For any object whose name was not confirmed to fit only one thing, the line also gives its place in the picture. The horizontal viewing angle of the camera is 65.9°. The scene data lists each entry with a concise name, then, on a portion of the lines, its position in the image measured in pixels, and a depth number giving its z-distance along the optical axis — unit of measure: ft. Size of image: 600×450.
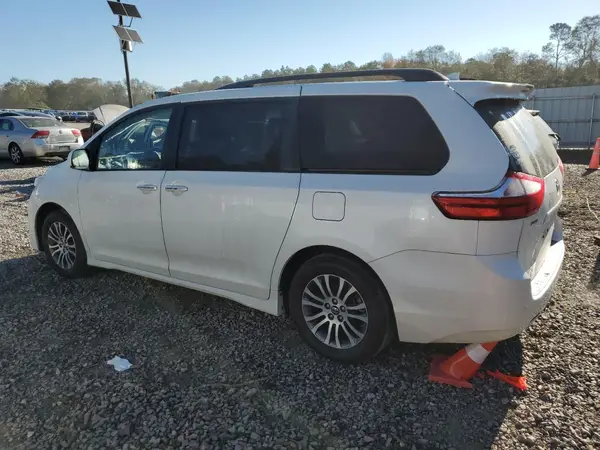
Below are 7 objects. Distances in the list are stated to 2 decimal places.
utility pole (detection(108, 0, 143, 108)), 39.93
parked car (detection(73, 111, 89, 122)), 188.31
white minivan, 8.25
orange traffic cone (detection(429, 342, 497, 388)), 9.37
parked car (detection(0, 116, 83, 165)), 46.57
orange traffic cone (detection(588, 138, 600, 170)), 36.39
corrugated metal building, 60.34
